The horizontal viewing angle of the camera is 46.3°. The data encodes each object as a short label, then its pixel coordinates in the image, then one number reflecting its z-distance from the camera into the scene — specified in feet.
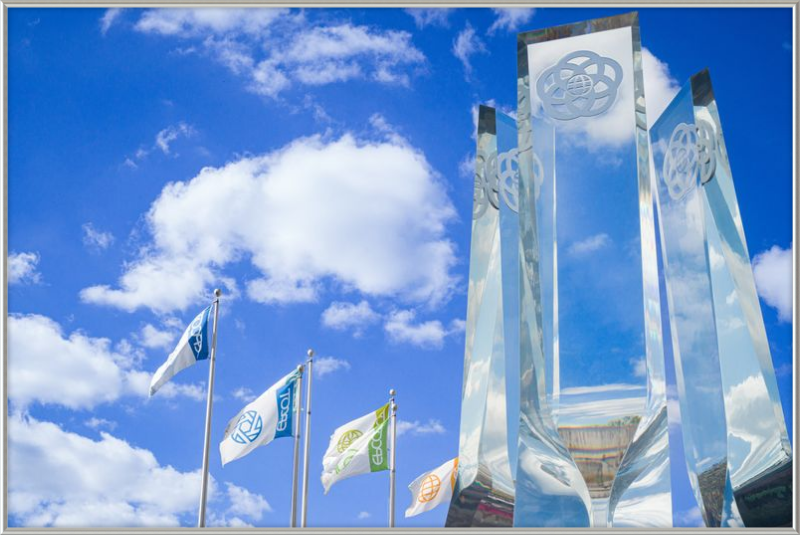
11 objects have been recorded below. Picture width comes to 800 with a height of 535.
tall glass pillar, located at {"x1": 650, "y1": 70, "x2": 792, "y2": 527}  55.21
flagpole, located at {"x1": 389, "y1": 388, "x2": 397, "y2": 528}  85.76
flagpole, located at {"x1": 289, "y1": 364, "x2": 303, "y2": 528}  72.33
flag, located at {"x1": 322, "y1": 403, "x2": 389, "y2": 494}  76.48
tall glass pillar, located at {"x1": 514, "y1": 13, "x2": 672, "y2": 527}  56.65
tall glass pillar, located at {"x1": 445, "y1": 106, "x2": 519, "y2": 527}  59.82
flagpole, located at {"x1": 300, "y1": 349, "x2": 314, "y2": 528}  77.29
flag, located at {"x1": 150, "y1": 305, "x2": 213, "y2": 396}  67.82
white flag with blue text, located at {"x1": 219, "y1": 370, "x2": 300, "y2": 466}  68.64
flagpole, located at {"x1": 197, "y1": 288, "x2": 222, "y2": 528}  64.01
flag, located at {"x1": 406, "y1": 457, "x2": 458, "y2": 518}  82.33
